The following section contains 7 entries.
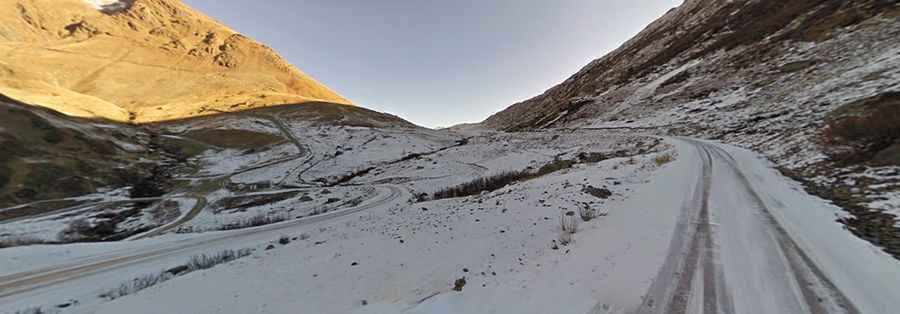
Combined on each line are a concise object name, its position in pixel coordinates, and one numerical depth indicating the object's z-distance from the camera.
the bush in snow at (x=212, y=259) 10.03
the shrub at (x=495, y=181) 22.44
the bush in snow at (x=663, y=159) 17.97
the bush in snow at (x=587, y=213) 9.56
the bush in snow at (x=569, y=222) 8.60
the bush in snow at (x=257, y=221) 20.40
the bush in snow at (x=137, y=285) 8.02
